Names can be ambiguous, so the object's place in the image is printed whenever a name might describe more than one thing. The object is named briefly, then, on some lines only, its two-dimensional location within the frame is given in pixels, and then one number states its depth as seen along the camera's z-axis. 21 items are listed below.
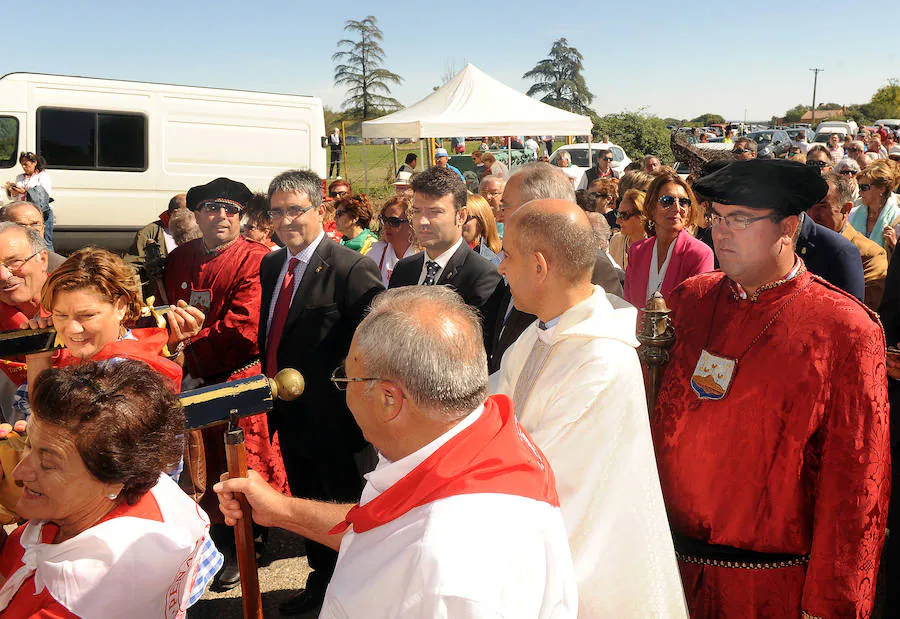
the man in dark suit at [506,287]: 3.28
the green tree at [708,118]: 88.94
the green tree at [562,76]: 76.56
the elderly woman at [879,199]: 6.52
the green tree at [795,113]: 78.43
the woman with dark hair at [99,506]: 1.77
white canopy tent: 14.49
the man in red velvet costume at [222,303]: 4.08
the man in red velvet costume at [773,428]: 2.14
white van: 10.87
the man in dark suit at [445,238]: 3.95
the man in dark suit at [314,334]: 3.86
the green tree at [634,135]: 25.16
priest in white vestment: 2.03
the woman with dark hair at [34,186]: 10.11
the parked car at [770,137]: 31.54
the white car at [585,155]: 18.67
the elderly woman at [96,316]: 2.69
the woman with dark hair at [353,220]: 7.08
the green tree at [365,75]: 53.78
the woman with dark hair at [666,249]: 4.62
